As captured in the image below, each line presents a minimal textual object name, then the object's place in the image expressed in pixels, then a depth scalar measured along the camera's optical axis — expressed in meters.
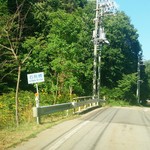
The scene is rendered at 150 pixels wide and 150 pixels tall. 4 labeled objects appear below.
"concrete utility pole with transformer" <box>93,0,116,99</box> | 40.03
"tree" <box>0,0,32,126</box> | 19.41
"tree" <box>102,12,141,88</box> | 63.56
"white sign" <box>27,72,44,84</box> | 17.88
